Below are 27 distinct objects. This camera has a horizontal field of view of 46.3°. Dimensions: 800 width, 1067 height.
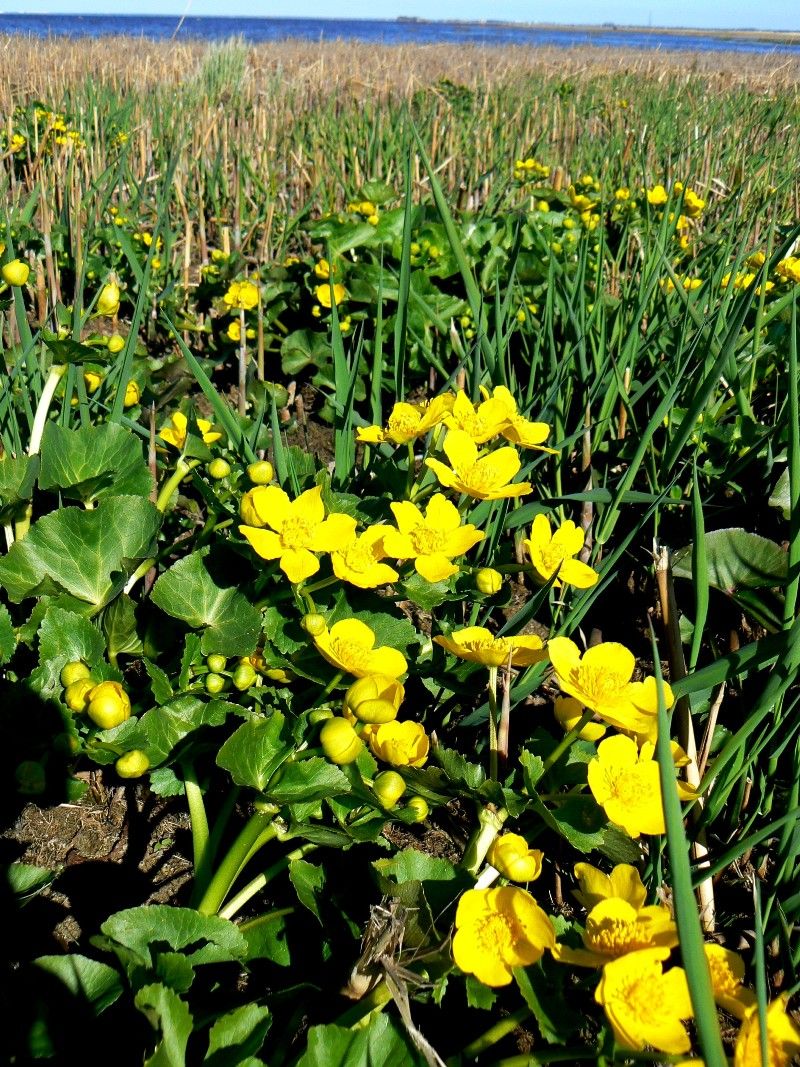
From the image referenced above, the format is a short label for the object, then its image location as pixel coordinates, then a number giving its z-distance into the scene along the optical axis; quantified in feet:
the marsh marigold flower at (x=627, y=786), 1.01
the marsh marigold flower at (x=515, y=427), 1.36
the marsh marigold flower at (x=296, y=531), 1.18
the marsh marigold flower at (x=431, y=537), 1.22
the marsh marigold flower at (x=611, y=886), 0.95
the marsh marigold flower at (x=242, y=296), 2.52
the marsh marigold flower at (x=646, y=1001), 0.81
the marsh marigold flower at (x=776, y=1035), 0.81
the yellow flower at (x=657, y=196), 2.90
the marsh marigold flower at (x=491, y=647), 1.13
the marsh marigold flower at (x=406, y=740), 1.14
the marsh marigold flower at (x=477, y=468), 1.29
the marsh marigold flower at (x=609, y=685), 1.04
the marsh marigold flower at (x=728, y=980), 0.86
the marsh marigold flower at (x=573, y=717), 1.11
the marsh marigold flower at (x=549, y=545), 1.35
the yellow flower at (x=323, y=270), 2.88
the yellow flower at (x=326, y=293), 2.78
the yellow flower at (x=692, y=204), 3.00
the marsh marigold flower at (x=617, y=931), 0.88
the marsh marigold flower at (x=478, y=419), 1.37
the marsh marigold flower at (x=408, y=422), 1.37
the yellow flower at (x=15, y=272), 1.45
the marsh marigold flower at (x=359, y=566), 1.21
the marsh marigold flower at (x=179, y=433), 1.57
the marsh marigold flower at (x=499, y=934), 0.91
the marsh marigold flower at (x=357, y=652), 1.16
